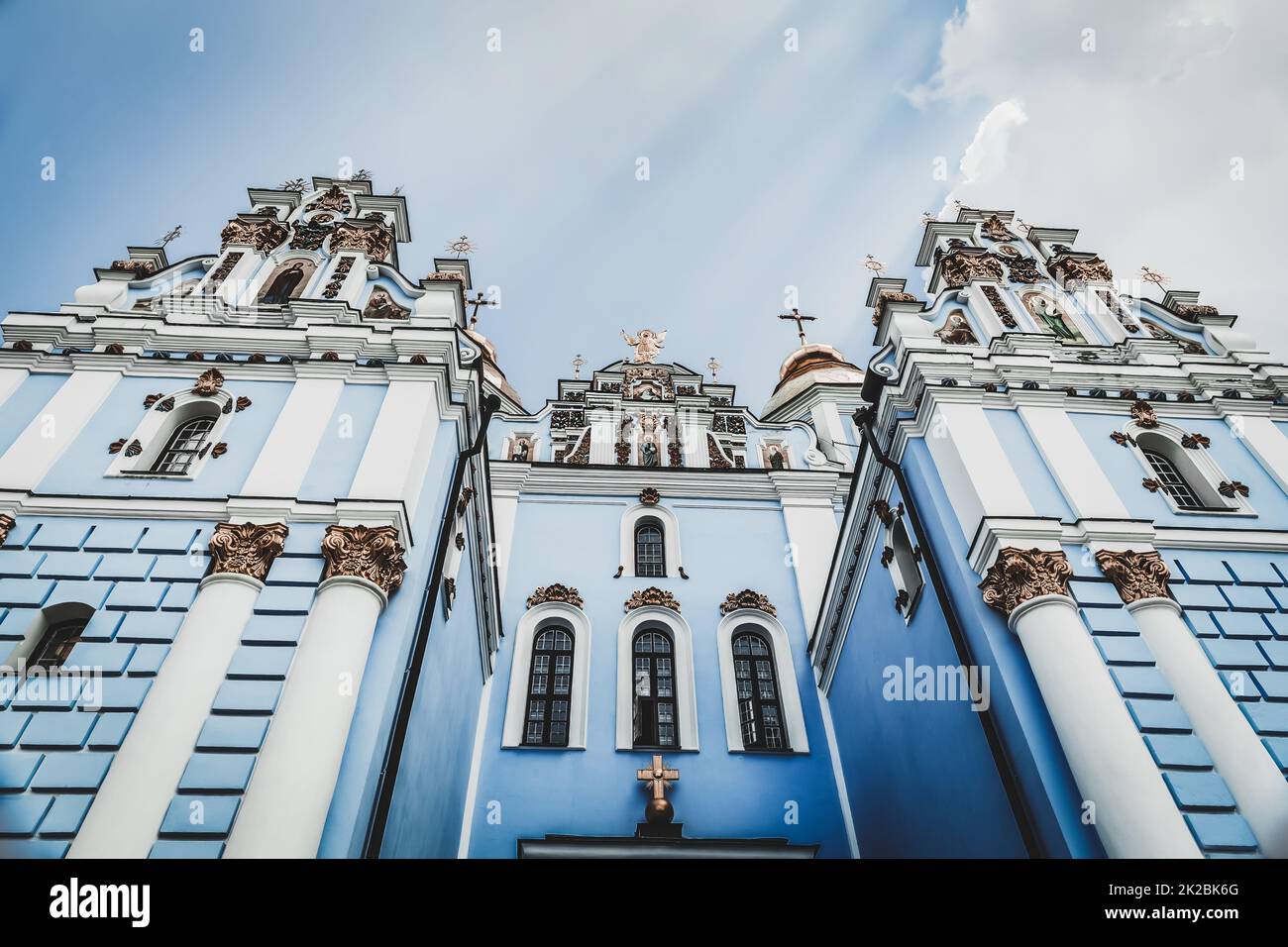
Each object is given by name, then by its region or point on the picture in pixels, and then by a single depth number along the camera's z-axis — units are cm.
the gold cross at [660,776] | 1309
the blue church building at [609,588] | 793
